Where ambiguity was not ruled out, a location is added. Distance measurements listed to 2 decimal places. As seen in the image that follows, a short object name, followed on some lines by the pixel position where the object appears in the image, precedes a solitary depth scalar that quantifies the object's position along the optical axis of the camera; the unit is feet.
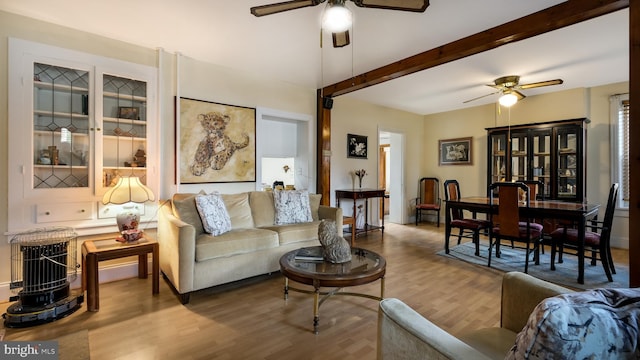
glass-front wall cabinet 8.88
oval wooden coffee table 6.79
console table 16.51
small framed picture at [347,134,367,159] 18.26
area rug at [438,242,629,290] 10.23
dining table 10.21
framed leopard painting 12.04
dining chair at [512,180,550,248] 14.38
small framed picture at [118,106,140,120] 10.66
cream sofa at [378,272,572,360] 3.06
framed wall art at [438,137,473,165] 20.30
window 14.66
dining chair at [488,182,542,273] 11.21
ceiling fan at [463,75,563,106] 13.69
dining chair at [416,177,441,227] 22.12
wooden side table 8.02
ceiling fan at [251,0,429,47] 6.31
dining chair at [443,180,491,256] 13.16
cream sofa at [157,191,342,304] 8.51
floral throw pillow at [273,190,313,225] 12.17
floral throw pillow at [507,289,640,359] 2.10
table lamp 9.28
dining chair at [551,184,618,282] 10.34
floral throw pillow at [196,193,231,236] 9.86
